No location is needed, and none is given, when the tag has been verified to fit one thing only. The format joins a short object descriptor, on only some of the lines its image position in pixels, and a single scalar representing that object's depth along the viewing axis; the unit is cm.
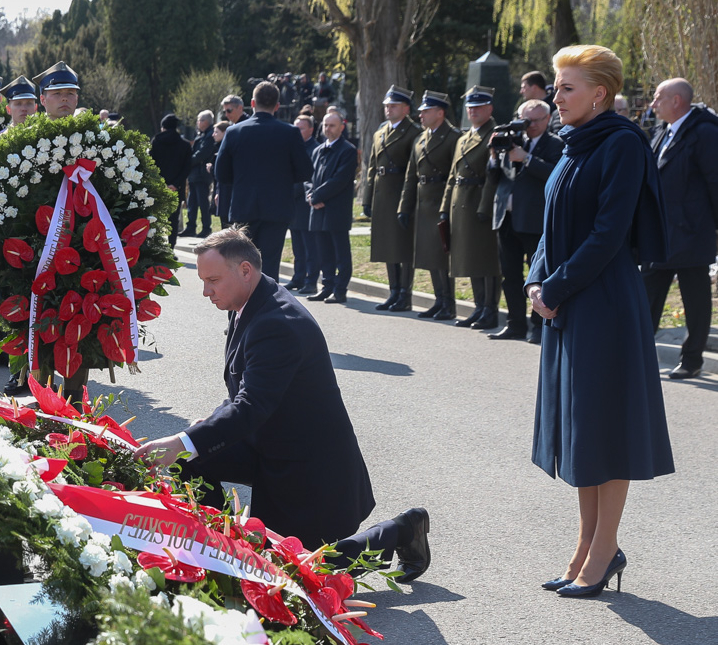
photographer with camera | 947
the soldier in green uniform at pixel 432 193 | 1095
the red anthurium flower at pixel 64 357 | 629
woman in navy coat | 419
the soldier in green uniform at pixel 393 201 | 1157
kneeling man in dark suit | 412
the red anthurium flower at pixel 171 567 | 274
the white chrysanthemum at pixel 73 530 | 263
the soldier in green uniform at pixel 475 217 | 1034
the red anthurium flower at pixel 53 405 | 369
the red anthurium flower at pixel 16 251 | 624
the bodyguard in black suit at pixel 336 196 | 1227
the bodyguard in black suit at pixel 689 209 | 832
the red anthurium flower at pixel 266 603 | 279
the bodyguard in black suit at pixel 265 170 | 1007
